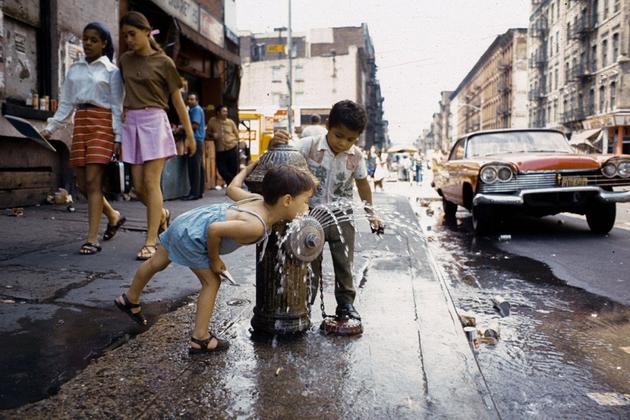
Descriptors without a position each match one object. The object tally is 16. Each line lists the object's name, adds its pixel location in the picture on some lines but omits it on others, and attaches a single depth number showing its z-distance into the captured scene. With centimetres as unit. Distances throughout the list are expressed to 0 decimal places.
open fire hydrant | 312
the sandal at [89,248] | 477
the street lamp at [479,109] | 9448
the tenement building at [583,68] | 3856
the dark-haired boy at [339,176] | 331
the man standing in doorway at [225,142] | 1200
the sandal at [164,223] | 522
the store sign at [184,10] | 1075
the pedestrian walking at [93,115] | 470
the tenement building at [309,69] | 6644
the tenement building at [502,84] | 7125
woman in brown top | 463
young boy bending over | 271
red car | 758
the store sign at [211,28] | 1295
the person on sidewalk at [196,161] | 1041
